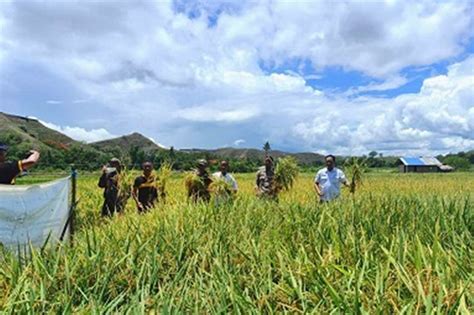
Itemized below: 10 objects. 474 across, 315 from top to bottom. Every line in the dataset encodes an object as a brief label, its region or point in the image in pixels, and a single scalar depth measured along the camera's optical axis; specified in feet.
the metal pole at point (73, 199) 18.20
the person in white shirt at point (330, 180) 26.16
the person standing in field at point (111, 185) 25.48
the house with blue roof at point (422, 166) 259.19
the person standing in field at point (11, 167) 16.78
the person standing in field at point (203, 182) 23.54
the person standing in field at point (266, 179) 26.45
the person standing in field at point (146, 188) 24.49
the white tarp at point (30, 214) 15.49
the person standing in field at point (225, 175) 23.70
